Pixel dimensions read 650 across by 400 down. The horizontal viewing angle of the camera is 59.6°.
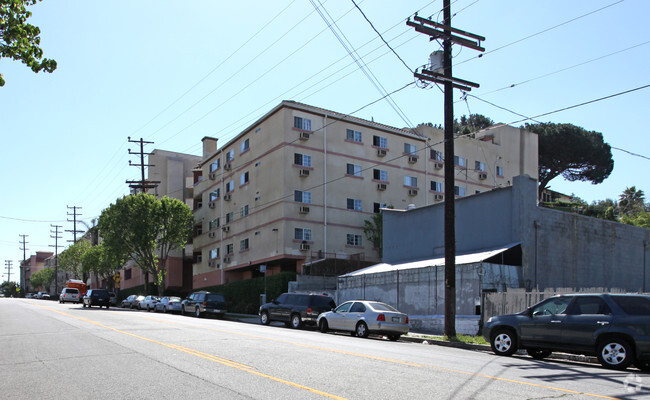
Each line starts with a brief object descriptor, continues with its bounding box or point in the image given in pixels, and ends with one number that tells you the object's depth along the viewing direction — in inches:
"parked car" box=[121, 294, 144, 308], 2020.2
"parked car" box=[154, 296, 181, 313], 1603.7
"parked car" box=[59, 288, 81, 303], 2190.0
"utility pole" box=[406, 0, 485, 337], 785.6
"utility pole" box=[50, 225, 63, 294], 3842.5
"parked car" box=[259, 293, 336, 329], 1036.5
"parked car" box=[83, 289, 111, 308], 1756.9
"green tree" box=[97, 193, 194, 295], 2084.2
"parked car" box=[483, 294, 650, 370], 482.9
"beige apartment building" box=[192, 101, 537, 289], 1722.4
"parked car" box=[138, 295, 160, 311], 1809.9
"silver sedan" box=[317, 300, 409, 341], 818.2
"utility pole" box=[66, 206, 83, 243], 3420.3
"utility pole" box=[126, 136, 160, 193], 2048.5
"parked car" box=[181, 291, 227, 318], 1409.9
